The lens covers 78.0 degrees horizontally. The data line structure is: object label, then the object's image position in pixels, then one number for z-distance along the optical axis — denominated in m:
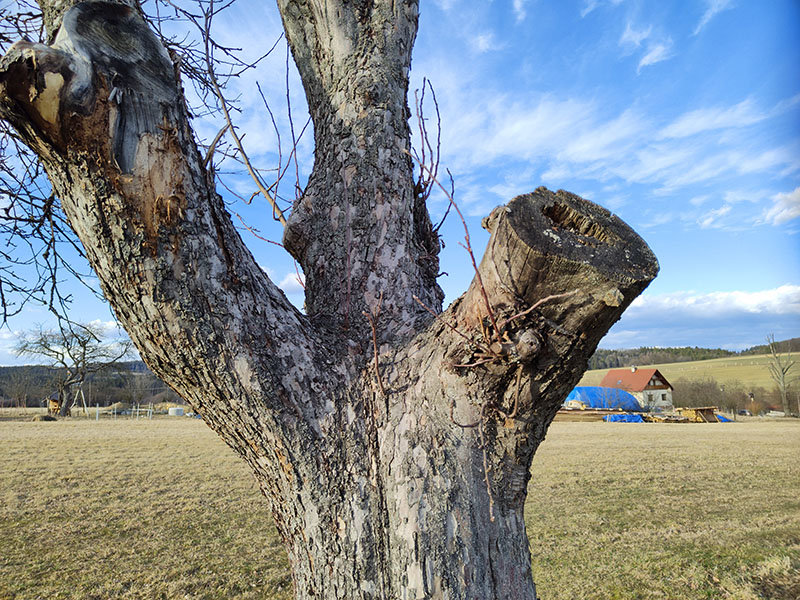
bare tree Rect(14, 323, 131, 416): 29.89
